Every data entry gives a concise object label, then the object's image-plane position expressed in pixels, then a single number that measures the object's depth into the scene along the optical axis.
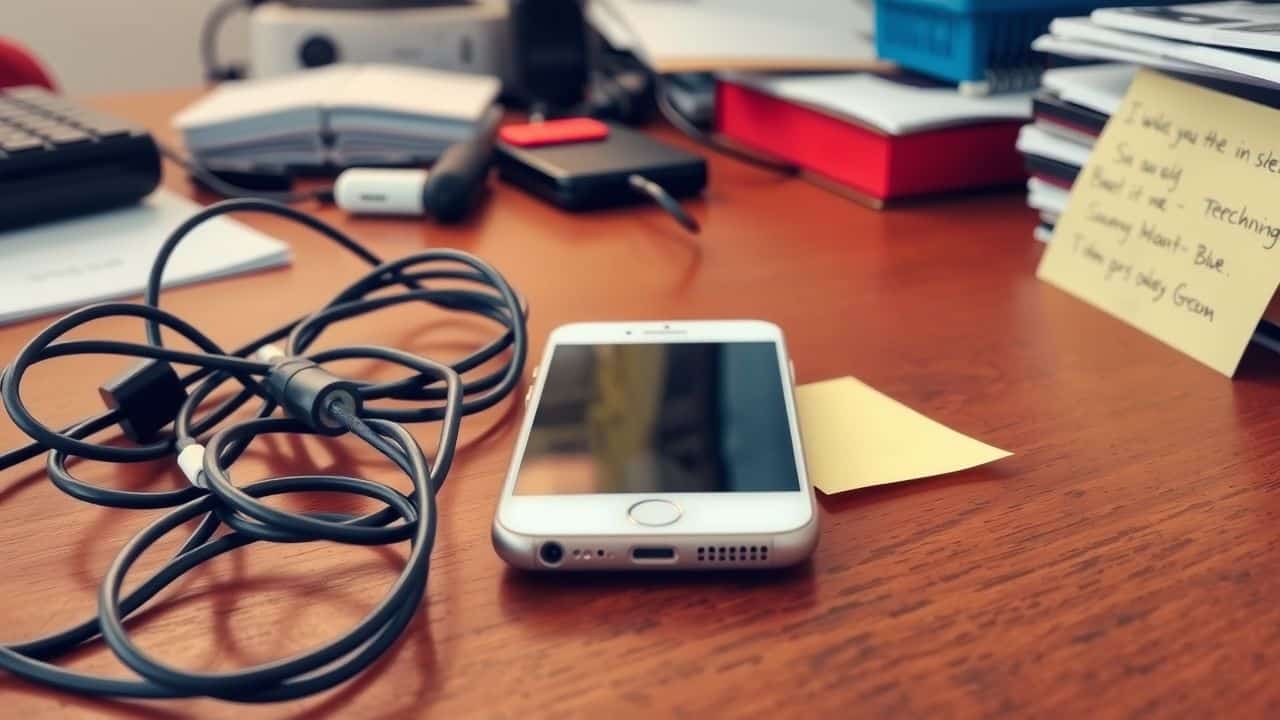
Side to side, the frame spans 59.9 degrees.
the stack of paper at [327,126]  0.89
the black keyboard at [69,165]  0.72
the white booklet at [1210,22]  0.51
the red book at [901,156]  0.78
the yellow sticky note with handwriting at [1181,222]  0.52
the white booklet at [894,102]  0.77
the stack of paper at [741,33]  0.93
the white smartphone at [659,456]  0.36
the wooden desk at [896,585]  0.32
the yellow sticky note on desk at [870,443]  0.44
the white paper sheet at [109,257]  0.64
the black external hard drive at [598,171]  0.81
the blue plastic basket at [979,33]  0.80
